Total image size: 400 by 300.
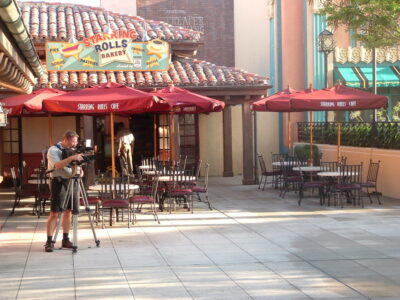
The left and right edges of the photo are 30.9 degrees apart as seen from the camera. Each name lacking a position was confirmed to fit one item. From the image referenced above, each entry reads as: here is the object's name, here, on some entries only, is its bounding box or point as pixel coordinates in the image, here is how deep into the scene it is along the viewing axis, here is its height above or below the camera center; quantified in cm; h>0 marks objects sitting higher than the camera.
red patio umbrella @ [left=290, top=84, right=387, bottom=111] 1661 +83
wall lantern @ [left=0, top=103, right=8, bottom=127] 835 +31
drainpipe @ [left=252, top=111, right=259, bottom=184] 2264 -54
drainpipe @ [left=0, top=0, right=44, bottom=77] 546 +104
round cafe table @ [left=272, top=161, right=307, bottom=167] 1957 -72
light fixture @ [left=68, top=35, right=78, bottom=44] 2216 +310
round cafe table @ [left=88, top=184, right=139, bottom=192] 1358 -89
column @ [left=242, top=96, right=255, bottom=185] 2256 -22
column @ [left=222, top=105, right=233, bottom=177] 2550 +8
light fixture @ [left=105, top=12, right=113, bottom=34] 2271 +348
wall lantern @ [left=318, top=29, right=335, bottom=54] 2082 +276
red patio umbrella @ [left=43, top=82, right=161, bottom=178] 1399 +77
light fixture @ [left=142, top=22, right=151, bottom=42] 2275 +324
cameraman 1076 -59
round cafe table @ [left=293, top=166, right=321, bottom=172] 1777 -79
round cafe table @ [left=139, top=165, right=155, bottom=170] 1885 -71
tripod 1070 -88
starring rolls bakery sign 2211 +271
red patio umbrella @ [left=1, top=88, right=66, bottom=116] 1554 +89
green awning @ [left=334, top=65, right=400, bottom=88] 2823 +238
